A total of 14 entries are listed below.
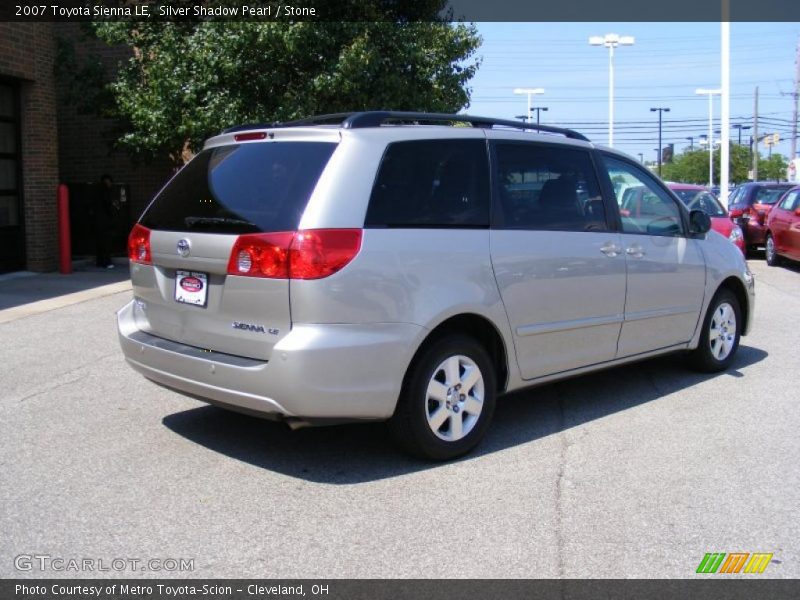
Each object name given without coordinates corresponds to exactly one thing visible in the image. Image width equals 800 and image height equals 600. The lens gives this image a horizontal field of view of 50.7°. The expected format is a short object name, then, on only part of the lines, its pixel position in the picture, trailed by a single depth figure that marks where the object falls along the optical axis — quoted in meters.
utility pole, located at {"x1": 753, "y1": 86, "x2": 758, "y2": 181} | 64.07
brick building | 13.22
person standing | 14.55
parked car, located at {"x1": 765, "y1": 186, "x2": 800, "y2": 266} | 15.27
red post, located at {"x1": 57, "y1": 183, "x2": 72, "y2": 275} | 13.52
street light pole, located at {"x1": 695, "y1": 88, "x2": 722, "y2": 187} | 47.64
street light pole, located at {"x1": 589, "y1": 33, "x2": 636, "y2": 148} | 33.00
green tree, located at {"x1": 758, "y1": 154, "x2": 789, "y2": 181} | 94.25
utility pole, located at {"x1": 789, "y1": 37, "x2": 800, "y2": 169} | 53.25
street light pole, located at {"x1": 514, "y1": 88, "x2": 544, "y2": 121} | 39.59
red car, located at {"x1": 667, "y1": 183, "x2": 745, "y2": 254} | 13.19
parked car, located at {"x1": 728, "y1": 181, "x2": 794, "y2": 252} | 18.22
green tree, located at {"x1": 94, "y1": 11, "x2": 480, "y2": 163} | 13.16
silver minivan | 4.27
